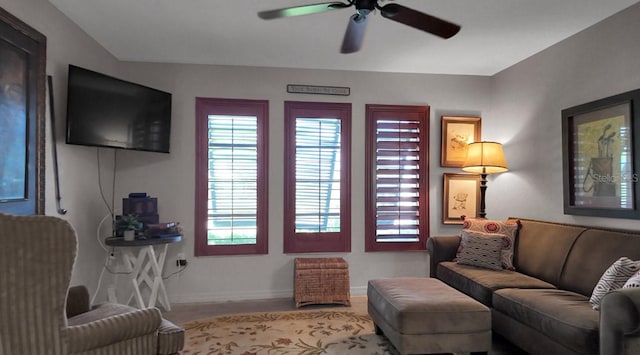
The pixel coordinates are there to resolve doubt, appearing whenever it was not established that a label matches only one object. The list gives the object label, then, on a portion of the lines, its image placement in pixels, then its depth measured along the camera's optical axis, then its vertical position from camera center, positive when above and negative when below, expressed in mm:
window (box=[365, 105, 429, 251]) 4270 +120
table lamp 3807 +310
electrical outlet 3930 -770
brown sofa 1854 -722
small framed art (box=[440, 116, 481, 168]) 4367 +612
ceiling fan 2086 +1007
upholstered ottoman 2393 -891
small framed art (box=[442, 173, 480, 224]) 4363 -88
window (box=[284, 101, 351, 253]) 4137 +123
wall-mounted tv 2918 +657
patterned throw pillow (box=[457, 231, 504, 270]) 3355 -576
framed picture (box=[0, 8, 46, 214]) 2176 +446
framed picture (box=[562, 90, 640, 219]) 2730 +260
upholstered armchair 1571 -455
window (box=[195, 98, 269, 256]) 3998 +114
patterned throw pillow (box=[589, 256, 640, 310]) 2223 -537
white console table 3316 -758
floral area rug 2764 -1205
